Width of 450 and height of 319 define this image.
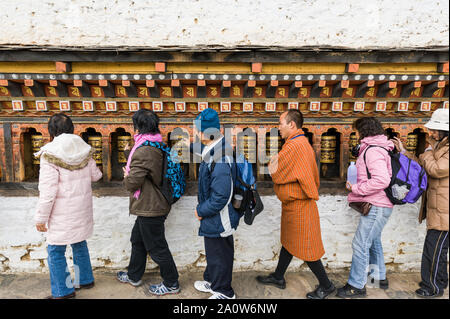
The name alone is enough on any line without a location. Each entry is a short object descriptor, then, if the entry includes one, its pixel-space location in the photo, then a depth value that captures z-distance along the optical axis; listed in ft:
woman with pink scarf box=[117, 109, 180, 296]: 8.52
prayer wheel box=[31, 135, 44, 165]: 11.15
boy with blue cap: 8.07
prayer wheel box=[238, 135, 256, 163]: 11.08
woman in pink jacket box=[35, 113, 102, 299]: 8.40
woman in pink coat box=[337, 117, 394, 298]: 8.87
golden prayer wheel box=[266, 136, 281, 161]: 11.15
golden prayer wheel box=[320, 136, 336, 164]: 11.48
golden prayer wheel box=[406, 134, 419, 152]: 11.53
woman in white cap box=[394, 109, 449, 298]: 8.83
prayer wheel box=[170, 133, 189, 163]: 11.18
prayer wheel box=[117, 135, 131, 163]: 11.22
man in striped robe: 8.59
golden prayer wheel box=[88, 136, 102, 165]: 11.32
